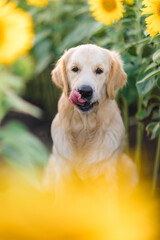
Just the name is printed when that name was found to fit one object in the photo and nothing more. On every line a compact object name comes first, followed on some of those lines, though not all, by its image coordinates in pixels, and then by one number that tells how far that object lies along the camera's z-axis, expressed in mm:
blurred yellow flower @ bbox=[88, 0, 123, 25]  2465
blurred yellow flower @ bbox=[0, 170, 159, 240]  2296
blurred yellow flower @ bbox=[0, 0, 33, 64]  1924
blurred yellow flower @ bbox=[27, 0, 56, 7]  2574
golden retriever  2451
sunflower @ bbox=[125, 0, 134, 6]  2521
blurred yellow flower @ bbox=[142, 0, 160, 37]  2345
